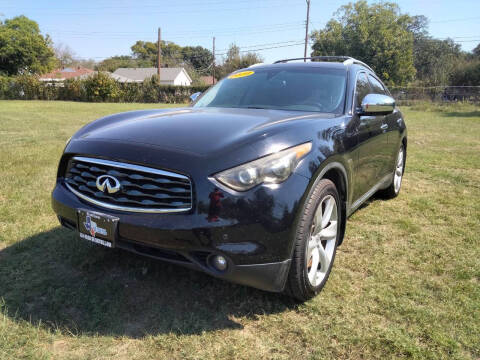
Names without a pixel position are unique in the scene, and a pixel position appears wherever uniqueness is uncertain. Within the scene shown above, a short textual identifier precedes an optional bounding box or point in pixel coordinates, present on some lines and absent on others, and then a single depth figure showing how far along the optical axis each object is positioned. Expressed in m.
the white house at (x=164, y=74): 64.56
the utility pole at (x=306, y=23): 36.75
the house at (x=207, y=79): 71.16
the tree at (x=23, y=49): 47.78
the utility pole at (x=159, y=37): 39.19
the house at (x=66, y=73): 57.33
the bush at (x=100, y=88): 32.69
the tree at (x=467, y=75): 42.78
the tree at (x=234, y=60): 52.68
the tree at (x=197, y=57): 87.38
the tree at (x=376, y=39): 47.97
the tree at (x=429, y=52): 64.62
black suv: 1.91
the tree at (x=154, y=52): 91.62
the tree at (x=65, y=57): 80.94
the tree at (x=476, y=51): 60.64
